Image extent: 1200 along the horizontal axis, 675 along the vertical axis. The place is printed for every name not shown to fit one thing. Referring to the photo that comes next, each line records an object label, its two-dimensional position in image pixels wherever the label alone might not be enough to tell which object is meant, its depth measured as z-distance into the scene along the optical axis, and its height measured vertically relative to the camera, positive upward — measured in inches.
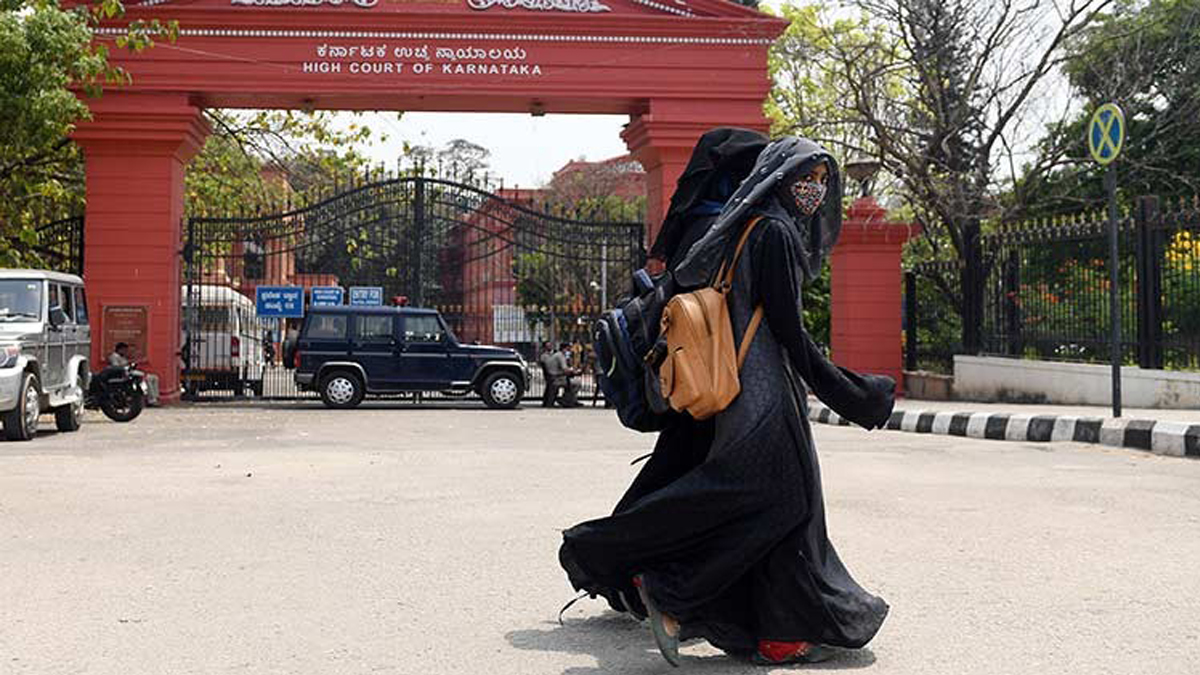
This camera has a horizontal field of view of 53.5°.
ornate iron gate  719.1 +56.9
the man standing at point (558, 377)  717.9 -24.8
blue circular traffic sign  437.1 +74.4
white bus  713.0 -4.6
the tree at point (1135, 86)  749.3 +163.9
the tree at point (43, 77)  550.6 +126.6
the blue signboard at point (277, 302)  719.1 +21.6
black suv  678.5 -12.6
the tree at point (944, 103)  740.0 +147.6
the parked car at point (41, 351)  434.0 -4.5
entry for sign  753.0 +26.5
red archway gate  660.1 +148.0
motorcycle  551.2 -24.9
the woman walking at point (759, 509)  138.3 -20.4
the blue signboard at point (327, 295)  743.0 +26.8
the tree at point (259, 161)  795.4 +120.7
